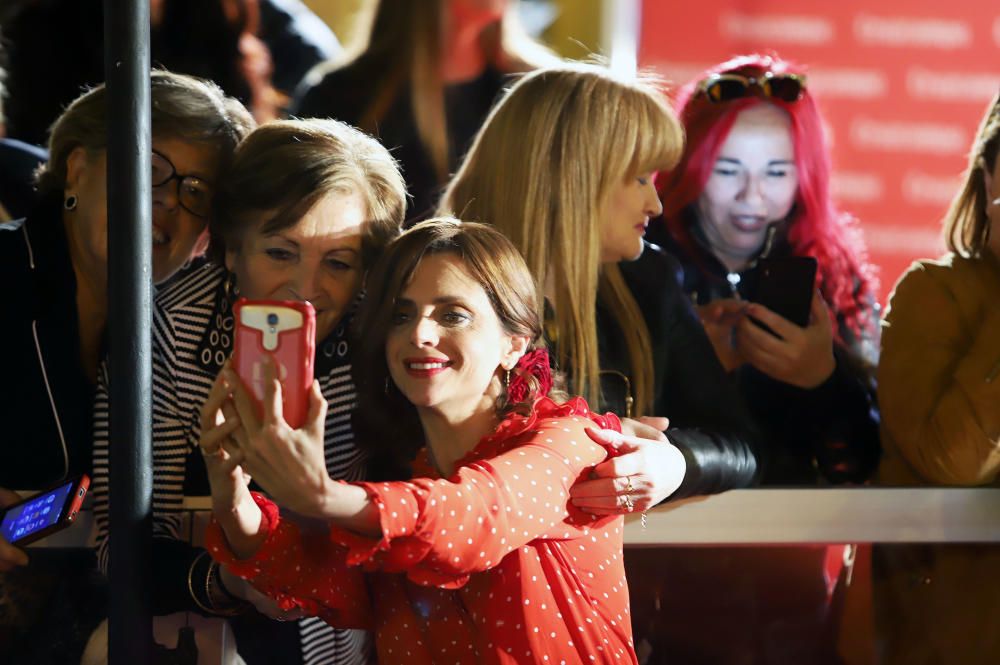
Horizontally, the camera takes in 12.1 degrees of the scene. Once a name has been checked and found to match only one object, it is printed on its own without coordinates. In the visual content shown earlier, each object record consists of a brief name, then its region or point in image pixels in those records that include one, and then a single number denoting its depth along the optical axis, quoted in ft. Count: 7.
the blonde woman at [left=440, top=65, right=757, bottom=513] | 17.02
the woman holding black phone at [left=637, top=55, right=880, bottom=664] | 17.73
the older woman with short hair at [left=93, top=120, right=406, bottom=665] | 16.62
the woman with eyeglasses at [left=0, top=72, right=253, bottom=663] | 16.95
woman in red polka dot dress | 15.75
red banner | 17.95
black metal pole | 15.77
